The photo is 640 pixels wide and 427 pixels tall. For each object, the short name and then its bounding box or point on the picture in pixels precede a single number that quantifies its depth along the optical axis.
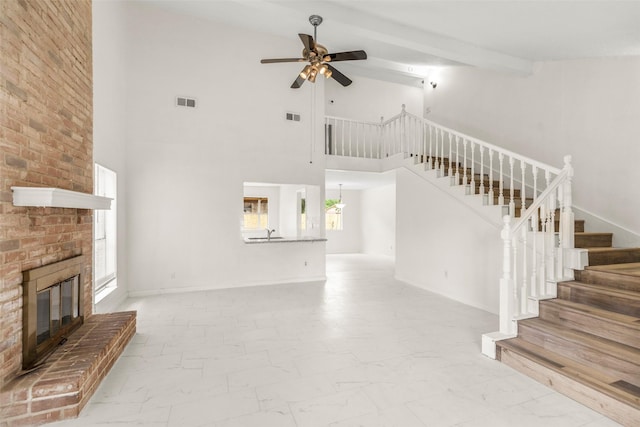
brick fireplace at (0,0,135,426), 2.16
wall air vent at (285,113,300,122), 6.56
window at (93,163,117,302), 4.67
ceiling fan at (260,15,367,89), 4.30
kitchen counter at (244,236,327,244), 6.41
